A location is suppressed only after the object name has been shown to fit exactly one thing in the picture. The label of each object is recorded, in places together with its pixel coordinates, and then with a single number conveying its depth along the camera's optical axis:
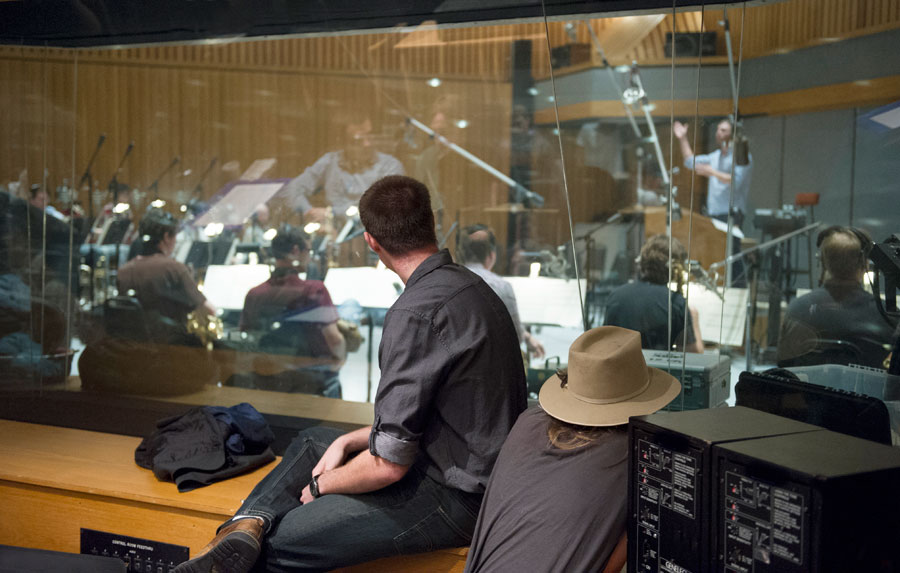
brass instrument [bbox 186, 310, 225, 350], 4.13
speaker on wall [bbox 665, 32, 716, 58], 3.13
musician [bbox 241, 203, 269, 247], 4.05
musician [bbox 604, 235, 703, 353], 3.26
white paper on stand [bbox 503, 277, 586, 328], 3.72
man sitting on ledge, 2.15
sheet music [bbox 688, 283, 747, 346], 3.14
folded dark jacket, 2.87
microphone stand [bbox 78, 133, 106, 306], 4.21
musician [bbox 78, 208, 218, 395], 4.16
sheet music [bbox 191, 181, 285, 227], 4.05
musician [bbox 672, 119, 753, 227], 3.10
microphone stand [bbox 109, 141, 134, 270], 4.19
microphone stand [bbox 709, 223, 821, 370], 3.00
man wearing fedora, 1.77
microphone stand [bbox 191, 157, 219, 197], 4.09
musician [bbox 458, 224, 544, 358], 3.82
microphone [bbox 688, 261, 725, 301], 3.21
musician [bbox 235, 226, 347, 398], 4.01
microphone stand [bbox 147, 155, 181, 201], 4.12
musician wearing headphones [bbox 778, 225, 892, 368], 2.84
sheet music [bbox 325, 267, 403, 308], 3.98
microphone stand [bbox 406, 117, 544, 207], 3.78
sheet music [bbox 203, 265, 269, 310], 4.07
